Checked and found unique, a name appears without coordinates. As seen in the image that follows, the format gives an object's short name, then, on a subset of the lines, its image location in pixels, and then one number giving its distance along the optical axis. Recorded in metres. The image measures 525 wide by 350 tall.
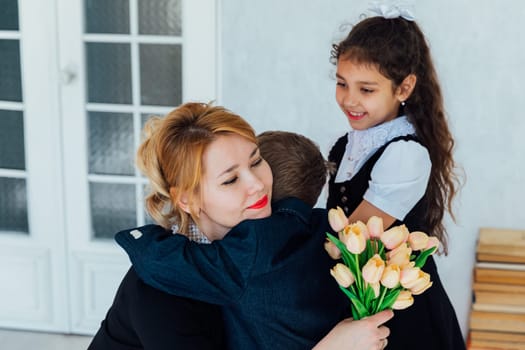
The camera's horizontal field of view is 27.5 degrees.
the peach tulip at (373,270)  2.13
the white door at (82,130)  3.78
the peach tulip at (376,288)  2.16
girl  2.68
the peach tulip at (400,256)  2.17
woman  2.21
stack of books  3.71
